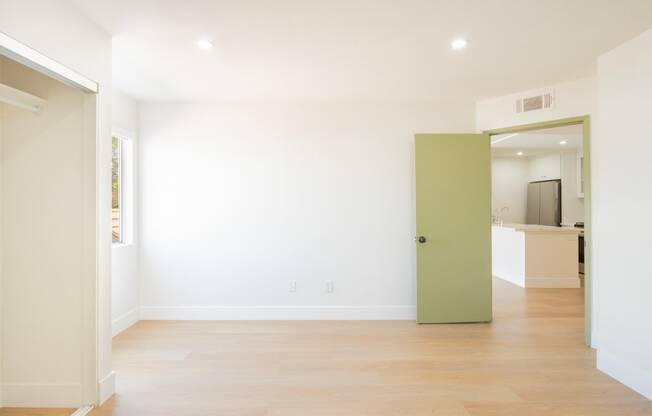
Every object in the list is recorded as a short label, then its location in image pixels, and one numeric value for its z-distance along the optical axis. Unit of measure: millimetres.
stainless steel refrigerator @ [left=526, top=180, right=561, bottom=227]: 7855
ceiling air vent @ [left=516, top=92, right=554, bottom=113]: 3752
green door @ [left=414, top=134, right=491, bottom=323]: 4086
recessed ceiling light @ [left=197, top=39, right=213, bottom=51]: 2738
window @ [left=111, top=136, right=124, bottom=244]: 4090
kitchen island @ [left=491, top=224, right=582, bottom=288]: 5996
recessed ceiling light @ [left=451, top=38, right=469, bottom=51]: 2713
